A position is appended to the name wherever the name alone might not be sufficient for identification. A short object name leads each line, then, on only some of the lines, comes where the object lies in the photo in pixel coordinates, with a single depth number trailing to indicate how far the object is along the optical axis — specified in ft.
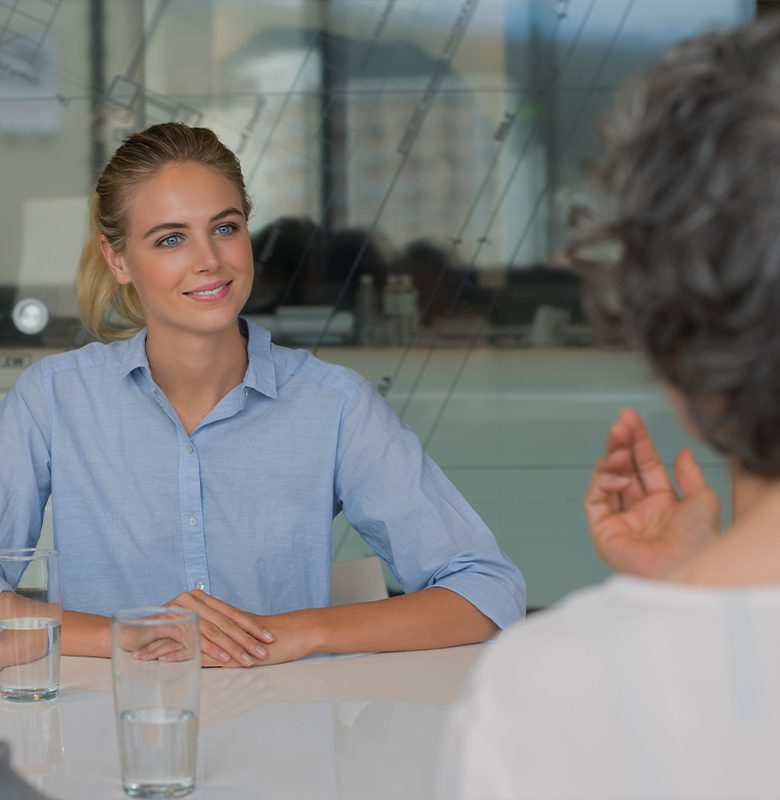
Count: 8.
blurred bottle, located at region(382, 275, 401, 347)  12.72
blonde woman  7.04
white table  4.04
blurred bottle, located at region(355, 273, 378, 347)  12.71
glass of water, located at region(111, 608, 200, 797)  3.91
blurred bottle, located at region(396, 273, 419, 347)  12.73
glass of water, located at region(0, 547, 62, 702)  4.97
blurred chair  7.30
